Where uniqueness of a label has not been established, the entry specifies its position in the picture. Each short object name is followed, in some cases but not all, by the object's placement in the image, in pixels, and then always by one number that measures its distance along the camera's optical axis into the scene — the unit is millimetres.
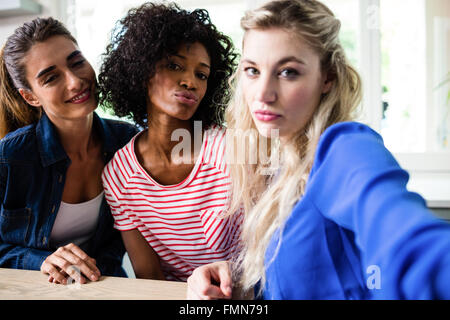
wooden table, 743
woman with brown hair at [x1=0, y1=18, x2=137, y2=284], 1088
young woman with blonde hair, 388
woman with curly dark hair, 979
